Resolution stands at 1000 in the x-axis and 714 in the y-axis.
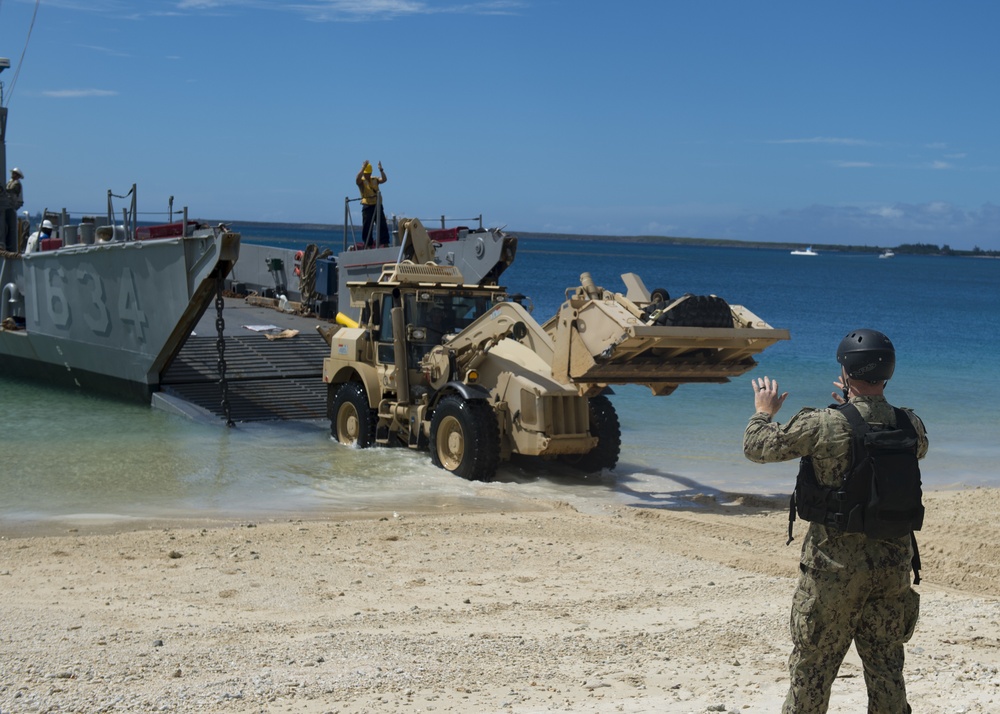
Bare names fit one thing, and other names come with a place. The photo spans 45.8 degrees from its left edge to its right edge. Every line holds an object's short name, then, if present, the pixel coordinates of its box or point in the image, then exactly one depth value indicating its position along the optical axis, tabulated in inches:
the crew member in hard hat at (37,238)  800.9
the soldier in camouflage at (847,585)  165.3
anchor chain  602.8
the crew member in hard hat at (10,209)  842.8
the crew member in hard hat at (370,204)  810.8
